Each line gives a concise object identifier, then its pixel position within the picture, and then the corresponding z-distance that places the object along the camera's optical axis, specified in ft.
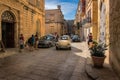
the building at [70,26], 137.01
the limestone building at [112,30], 10.98
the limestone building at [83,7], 59.34
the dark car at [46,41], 33.08
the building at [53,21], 82.92
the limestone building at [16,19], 26.44
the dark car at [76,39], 55.39
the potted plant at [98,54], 13.54
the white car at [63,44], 29.25
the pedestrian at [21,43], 25.89
